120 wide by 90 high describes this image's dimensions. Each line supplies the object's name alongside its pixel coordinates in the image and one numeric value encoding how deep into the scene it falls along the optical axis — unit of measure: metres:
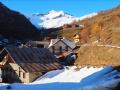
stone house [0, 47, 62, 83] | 22.64
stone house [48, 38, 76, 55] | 40.31
